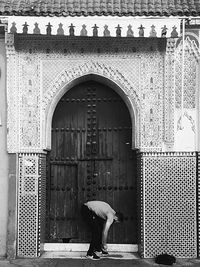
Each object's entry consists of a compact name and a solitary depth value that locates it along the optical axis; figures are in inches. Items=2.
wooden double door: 327.3
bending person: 311.6
